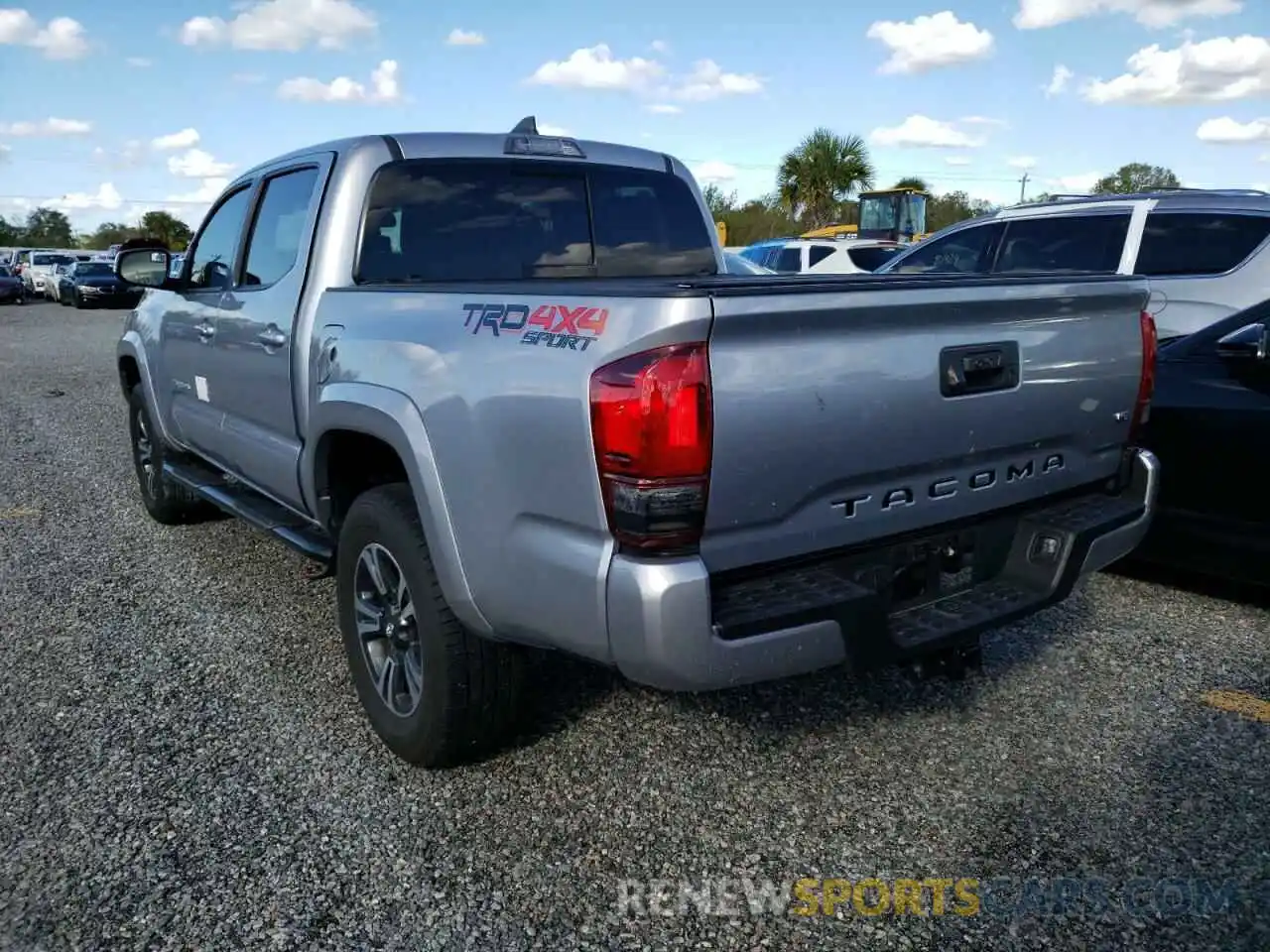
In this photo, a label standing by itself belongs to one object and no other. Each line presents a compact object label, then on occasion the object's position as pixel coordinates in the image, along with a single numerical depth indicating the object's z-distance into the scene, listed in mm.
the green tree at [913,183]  53406
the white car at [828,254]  17797
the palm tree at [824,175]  42500
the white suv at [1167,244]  6574
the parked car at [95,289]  30578
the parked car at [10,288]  33062
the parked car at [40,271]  36250
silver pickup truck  2262
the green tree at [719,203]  55219
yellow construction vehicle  29281
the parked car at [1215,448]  4141
